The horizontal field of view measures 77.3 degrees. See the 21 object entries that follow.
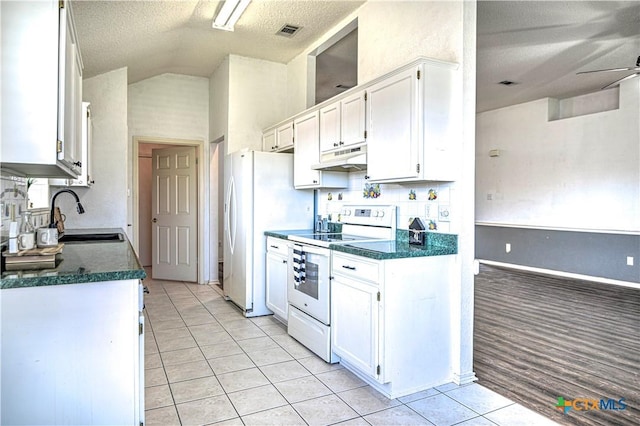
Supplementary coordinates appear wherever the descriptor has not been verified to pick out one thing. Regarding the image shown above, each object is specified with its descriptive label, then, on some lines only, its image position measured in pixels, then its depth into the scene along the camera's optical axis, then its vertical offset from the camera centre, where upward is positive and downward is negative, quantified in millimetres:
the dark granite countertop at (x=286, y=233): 3852 -254
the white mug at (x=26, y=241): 1903 -168
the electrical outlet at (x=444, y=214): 2732 -39
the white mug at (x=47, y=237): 2127 -163
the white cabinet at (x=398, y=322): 2465 -734
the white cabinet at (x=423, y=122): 2598 +578
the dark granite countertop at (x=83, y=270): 1571 -274
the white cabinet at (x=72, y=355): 1563 -611
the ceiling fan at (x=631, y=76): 5212 +1760
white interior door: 5953 -112
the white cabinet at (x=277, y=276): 3844 -695
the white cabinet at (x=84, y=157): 3344 +440
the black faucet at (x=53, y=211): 3372 -41
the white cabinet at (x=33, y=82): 1559 +500
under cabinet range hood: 3188 +406
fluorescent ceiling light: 3365 +1727
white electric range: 3043 -518
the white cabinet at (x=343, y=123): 3207 +730
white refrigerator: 4258 -38
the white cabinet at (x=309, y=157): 3881 +507
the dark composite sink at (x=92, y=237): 3420 -268
